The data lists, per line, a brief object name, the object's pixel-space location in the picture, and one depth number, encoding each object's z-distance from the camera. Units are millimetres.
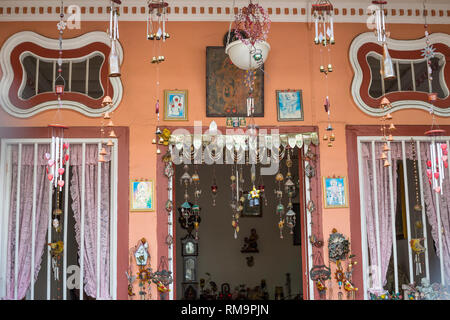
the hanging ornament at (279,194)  6340
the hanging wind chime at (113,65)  4700
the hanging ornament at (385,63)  4672
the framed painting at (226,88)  6461
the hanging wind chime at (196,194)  6336
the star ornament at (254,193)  6129
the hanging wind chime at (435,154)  5977
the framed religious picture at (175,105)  6402
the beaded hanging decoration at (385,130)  6184
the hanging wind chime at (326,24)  5758
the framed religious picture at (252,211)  10211
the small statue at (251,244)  10023
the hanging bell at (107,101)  5414
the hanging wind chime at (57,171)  5871
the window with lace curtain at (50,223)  6156
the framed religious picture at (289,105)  6473
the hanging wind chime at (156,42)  6273
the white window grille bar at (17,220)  6125
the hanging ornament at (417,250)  6262
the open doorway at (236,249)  9727
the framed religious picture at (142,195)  6223
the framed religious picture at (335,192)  6309
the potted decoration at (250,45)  5706
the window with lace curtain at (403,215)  6285
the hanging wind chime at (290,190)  6355
